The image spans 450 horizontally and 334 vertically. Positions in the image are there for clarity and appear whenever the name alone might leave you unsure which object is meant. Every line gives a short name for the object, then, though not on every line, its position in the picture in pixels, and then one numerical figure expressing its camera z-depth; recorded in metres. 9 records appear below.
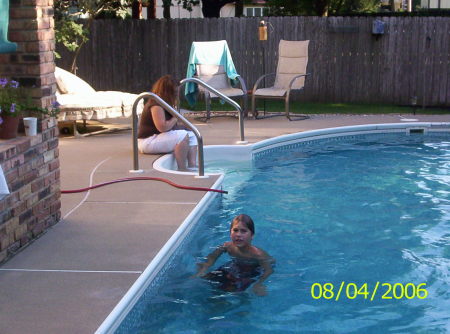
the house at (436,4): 34.16
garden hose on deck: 6.07
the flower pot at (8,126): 4.49
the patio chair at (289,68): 11.34
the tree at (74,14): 11.75
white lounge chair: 9.16
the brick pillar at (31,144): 4.36
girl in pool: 4.67
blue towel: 11.48
